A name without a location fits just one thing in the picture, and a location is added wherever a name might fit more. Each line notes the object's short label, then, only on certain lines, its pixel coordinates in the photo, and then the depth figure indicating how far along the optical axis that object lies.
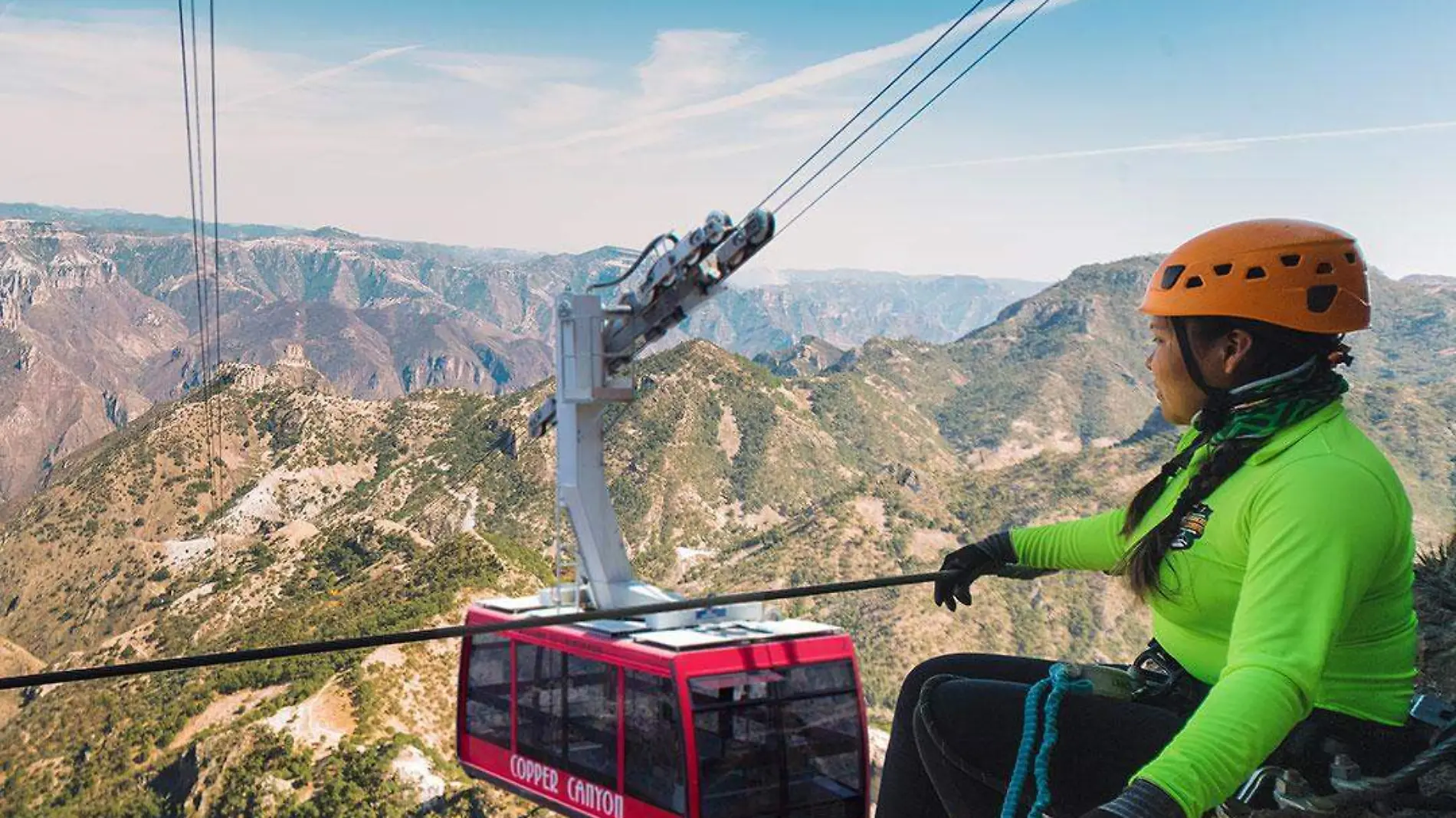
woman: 2.11
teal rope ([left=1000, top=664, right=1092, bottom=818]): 2.56
